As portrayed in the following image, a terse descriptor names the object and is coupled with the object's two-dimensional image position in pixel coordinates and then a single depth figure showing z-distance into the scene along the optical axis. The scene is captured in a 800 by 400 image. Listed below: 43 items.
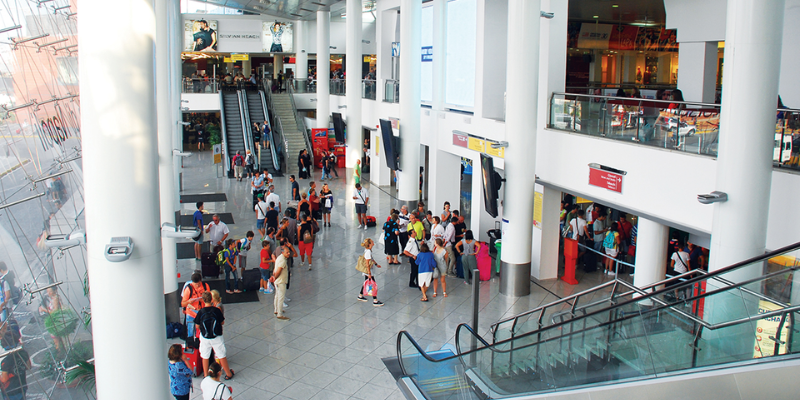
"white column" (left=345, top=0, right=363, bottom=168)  24.95
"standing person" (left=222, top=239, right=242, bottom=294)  11.39
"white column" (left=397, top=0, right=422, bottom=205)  17.45
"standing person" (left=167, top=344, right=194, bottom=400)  7.05
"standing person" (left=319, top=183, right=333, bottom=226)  16.78
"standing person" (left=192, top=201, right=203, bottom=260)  13.73
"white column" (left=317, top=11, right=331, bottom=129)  29.27
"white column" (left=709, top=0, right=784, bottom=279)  7.16
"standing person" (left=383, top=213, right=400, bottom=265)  13.62
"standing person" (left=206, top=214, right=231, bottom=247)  12.84
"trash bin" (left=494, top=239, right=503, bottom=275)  13.15
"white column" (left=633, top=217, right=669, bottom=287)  10.14
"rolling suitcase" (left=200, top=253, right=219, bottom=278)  12.18
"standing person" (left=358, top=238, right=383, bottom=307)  11.06
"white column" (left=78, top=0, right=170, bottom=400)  4.46
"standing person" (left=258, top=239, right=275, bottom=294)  11.29
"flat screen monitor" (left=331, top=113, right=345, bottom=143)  26.23
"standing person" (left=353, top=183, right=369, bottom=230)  16.70
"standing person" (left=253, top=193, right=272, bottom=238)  15.39
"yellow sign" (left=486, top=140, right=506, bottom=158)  13.67
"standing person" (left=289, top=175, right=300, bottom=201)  17.94
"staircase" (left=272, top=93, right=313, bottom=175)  27.10
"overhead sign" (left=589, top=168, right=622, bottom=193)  10.32
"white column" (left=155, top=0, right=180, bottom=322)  9.92
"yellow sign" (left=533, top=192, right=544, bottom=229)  12.63
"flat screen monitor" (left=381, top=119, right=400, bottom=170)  18.70
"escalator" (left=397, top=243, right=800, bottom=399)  5.00
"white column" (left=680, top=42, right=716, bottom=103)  11.98
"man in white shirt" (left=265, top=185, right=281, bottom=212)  15.46
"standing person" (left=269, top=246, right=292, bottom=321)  10.44
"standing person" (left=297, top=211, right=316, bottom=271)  13.25
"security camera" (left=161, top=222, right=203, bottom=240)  5.26
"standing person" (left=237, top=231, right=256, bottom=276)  12.24
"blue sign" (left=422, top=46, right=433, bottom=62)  18.30
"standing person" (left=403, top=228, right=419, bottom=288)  12.12
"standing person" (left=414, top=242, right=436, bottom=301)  11.32
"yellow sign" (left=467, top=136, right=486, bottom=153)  14.67
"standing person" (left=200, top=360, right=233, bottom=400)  6.75
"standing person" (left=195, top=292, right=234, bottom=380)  8.00
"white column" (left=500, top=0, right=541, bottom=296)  11.25
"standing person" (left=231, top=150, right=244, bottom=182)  24.50
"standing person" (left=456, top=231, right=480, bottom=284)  12.16
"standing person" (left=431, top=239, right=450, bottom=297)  11.69
